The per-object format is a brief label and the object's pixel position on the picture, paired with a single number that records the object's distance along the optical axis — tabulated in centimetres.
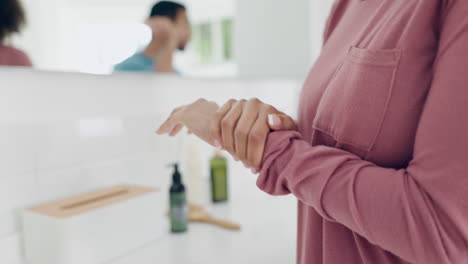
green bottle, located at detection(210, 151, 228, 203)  127
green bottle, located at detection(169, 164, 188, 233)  99
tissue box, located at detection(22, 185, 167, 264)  75
